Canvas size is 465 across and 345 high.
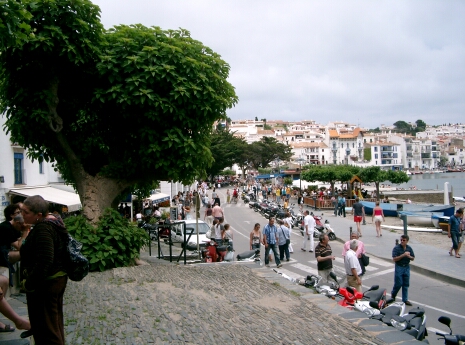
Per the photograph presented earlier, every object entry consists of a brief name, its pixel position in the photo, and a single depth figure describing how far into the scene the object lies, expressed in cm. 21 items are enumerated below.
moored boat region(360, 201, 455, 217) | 2952
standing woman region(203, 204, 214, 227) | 2491
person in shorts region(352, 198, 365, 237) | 2212
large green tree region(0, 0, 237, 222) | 1085
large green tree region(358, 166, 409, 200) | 4500
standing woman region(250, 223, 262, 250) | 1528
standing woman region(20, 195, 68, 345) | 429
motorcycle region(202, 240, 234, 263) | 1370
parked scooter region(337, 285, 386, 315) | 772
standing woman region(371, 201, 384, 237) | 2117
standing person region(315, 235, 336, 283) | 1013
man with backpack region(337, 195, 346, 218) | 3187
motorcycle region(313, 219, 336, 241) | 2075
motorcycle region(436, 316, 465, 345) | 554
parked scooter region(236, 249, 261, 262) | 1268
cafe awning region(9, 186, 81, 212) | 2036
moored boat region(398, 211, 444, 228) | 2751
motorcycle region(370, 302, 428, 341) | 653
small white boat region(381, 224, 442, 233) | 2432
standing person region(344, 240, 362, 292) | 950
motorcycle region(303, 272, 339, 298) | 880
